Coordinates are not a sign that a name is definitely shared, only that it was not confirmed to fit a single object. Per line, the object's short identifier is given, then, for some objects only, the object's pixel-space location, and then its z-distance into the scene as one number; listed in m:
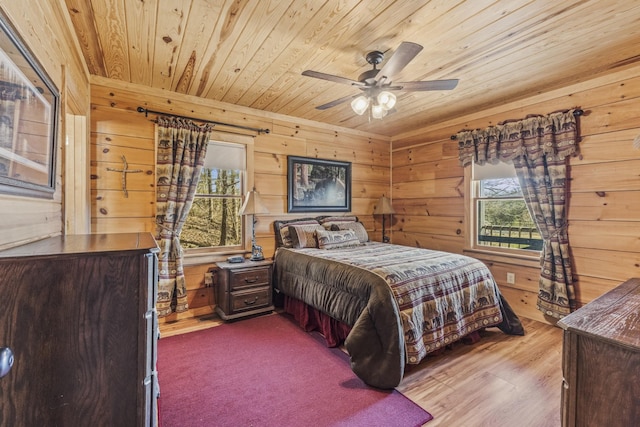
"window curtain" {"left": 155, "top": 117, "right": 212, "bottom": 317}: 2.81
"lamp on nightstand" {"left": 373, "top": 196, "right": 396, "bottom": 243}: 4.33
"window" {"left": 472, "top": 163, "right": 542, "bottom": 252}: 3.22
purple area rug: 1.66
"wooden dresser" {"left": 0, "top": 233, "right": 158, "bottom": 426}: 0.84
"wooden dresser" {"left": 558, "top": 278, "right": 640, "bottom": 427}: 0.77
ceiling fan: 1.97
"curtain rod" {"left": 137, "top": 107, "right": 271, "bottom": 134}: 2.81
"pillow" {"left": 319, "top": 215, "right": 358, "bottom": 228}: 3.89
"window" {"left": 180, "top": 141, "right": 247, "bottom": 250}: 3.26
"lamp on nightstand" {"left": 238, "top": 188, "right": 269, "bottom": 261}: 3.16
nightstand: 2.93
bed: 1.96
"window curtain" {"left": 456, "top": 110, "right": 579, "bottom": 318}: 2.76
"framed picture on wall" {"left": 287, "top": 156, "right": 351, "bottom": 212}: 3.76
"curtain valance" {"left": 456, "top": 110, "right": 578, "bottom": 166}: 2.78
